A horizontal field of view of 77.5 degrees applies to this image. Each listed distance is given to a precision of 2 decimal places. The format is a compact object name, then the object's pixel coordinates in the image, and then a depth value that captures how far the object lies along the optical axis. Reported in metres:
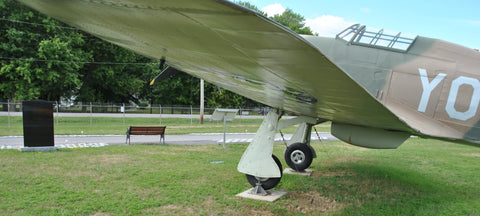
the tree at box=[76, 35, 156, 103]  34.44
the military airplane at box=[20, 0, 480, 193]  1.86
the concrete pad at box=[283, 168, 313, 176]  7.14
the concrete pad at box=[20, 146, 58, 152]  9.03
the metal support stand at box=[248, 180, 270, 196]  5.22
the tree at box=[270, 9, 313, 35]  46.44
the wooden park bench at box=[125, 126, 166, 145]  11.76
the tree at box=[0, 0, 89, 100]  25.62
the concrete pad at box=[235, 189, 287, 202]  5.05
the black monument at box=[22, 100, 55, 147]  9.06
